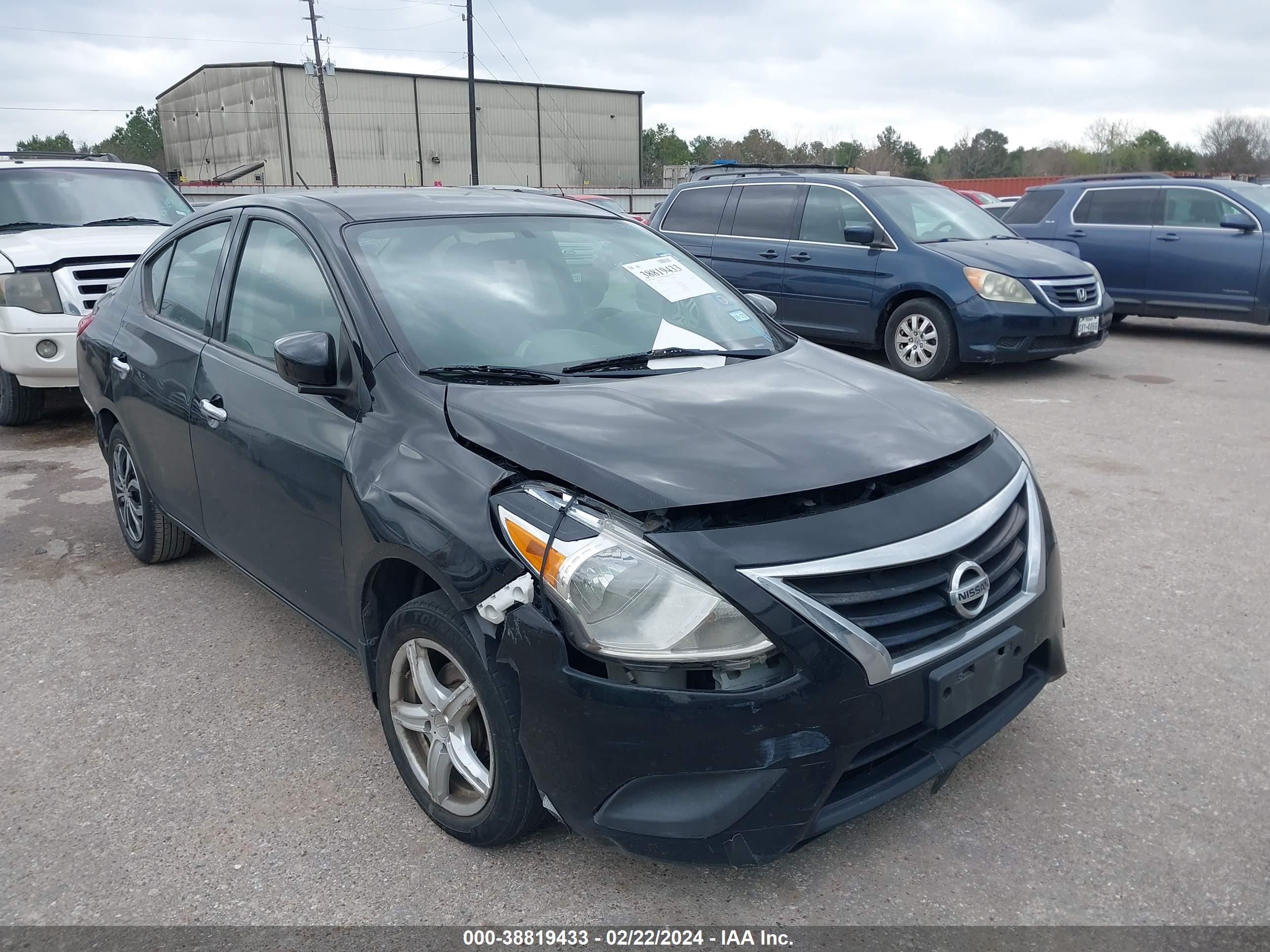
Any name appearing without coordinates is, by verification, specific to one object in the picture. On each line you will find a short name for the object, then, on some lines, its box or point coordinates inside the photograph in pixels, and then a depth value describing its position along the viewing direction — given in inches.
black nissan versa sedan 86.0
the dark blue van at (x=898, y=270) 340.2
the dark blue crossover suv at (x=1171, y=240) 406.3
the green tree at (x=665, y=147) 4256.9
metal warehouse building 2273.6
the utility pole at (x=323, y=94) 1666.3
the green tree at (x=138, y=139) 4384.8
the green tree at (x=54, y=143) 4439.0
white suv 281.3
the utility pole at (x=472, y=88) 1434.5
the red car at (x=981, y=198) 853.8
